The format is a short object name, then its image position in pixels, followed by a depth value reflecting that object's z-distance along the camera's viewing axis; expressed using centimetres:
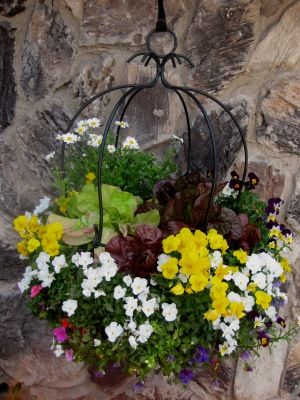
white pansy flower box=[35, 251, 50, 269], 126
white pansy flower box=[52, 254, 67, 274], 124
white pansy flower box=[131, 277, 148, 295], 119
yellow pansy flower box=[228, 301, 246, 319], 117
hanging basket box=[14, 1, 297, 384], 119
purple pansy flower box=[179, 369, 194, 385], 131
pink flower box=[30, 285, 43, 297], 125
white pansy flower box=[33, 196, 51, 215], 148
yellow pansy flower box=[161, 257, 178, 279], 117
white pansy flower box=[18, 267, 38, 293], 132
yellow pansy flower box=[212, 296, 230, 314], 116
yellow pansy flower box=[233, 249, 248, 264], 124
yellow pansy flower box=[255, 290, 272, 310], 122
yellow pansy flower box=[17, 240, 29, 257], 136
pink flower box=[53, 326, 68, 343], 125
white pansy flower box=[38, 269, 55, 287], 125
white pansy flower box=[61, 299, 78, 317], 121
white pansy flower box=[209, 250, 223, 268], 121
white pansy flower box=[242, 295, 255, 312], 121
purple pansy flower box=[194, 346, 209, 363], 122
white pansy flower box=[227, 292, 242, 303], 119
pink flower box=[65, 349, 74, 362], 132
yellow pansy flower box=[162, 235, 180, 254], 117
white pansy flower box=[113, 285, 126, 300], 119
